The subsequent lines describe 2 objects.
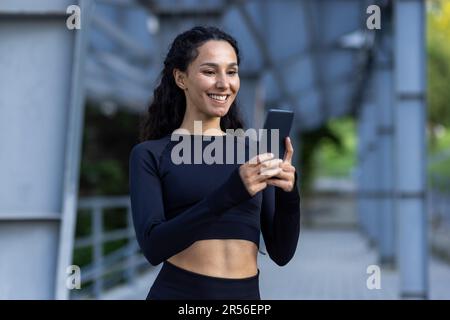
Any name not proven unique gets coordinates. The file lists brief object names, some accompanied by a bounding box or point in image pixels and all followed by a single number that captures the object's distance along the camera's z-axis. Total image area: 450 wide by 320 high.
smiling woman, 1.74
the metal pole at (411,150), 7.88
